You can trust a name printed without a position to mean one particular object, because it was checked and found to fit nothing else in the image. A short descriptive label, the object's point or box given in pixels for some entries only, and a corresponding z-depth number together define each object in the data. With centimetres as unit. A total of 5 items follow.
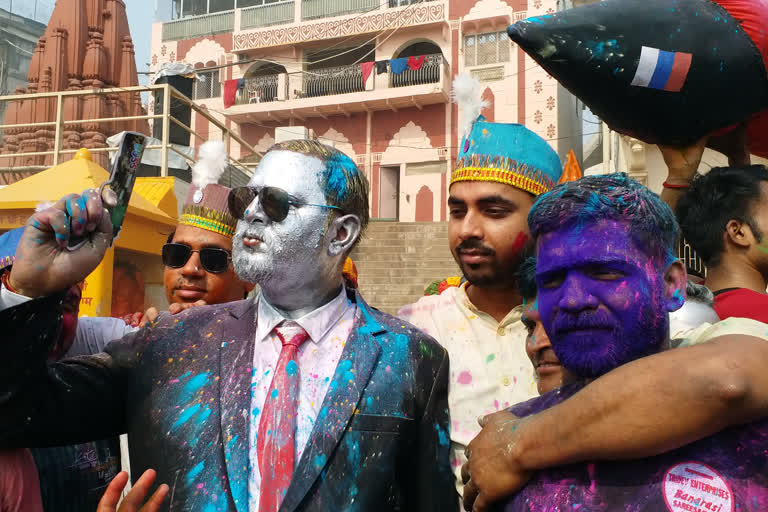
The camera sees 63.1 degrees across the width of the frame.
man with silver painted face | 150
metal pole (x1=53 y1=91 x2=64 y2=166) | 825
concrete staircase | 1219
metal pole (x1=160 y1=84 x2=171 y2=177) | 806
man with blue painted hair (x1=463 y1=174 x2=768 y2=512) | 114
